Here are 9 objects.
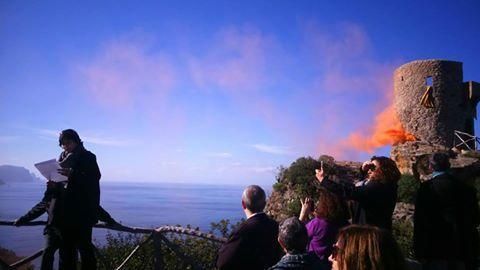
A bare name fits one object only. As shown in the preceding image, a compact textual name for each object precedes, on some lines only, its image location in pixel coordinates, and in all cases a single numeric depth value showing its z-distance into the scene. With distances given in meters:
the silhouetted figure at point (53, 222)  4.89
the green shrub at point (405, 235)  7.82
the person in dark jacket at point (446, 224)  4.61
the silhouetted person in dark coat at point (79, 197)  4.95
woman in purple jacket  4.39
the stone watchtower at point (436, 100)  23.62
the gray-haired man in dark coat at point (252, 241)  4.05
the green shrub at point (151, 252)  6.39
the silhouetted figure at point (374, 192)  4.61
